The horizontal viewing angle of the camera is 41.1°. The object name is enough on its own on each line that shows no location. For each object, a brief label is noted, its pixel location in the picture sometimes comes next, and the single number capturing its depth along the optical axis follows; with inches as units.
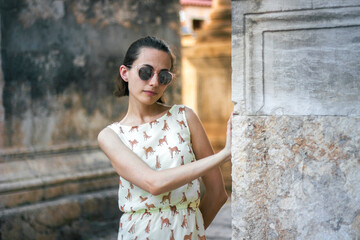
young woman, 82.1
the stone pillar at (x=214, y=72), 343.9
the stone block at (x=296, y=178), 72.2
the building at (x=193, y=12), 597.6
